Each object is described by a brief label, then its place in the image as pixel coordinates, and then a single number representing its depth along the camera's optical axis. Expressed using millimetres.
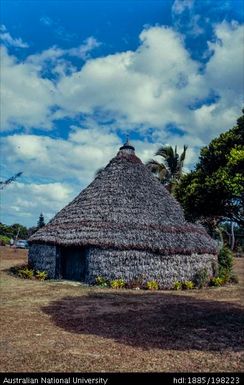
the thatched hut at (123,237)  20734
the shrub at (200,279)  21547
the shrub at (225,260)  24500
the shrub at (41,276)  22438
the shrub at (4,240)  57047
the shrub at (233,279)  23694
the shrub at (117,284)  20109
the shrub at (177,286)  20770
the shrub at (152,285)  20278
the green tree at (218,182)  10334
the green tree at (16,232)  65706
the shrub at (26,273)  22730
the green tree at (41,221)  64669
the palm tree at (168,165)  40031
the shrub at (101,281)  20473
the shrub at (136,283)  20339
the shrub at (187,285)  21016
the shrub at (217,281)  22219
